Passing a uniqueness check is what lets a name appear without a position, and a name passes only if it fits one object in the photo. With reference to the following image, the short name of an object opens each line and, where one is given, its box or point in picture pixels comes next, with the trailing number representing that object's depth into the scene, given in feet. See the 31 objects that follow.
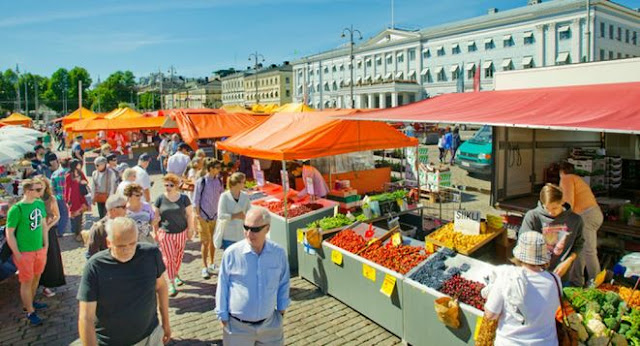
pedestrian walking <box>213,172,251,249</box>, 19.92
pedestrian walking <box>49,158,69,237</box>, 29.32
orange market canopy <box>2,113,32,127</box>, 106.44
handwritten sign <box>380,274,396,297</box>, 16.11
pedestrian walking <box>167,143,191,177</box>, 37.63
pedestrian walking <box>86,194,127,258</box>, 13.98
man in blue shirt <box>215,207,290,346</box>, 11.06
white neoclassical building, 166.30
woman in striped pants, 19.72
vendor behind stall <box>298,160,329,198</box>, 28.02
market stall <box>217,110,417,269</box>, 23.65
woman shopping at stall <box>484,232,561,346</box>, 9.71
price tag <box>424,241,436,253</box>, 18.13
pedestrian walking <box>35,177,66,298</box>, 20.48
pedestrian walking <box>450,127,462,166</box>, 69.51
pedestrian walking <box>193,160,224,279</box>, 22.79
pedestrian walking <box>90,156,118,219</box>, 28.43
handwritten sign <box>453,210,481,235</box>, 19.61
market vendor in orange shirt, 17.76
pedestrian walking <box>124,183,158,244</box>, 16.94
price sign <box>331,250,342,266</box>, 19.10
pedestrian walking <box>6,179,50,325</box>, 17.03
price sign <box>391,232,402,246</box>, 18.94
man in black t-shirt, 9.62
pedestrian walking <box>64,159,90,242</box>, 29.43
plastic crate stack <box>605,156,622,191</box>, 26.73
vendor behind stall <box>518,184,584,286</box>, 14.01
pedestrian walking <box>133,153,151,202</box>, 26.63
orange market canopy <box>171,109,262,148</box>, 44.65
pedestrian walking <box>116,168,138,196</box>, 21.80
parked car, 49.98
